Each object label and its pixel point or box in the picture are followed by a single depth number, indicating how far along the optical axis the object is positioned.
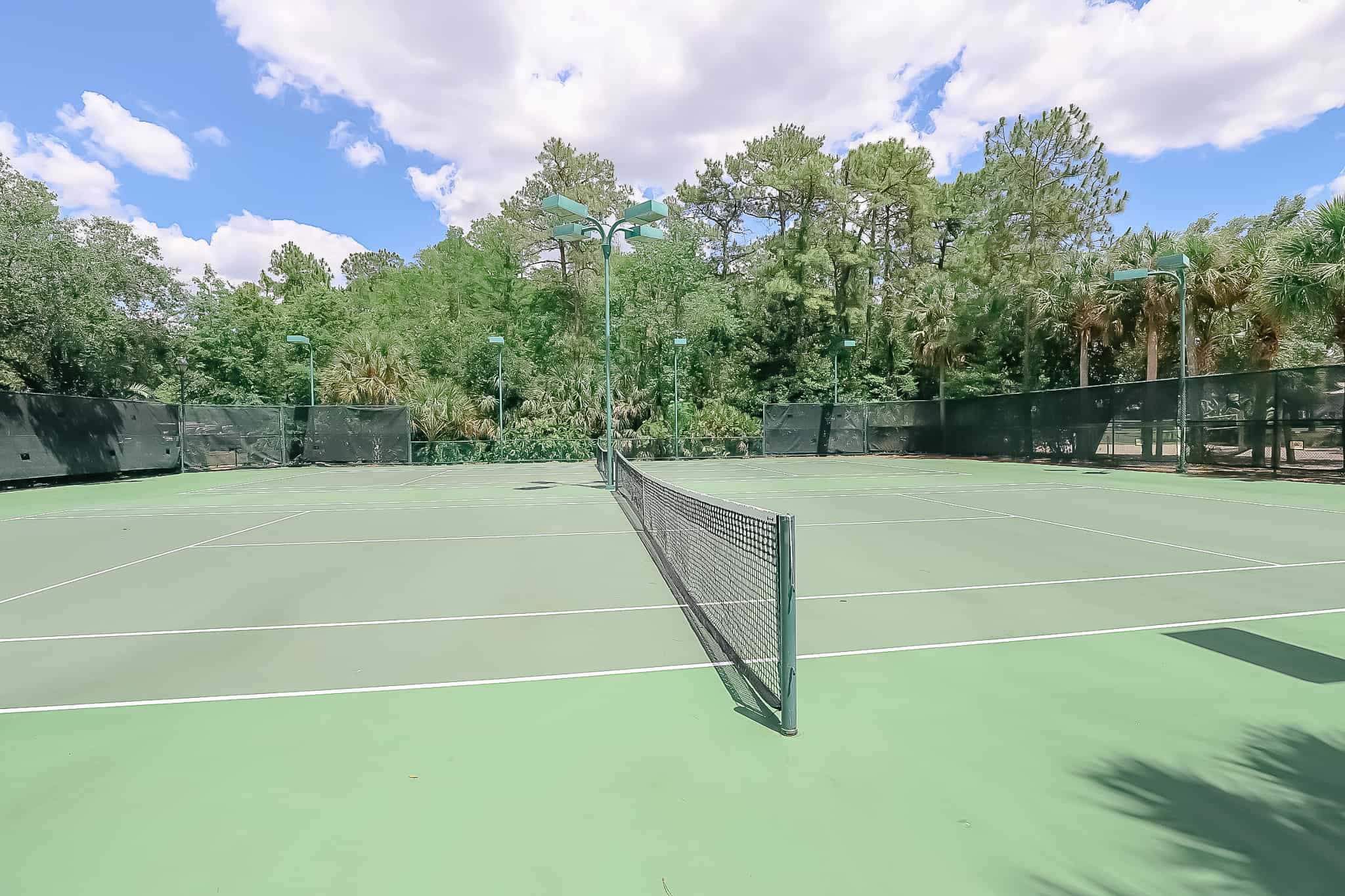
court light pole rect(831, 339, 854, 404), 35.34
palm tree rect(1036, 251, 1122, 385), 28.00
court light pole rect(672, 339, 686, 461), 33.00
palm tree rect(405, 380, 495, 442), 32.75
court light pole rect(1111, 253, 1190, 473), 18.92
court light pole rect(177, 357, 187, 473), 25.91
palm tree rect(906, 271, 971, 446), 35.16
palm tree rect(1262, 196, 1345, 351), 16.77
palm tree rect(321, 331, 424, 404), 32.62
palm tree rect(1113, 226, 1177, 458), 25.36
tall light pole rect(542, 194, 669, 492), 13.93
